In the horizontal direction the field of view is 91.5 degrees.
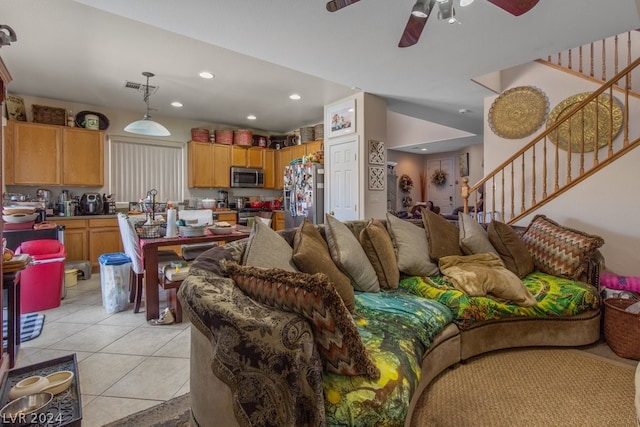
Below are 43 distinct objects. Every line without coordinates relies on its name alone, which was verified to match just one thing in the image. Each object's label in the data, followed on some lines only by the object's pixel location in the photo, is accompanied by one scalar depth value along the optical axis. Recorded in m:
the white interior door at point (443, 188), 8.96
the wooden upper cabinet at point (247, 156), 6.34
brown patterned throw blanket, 0.98
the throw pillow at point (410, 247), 2.45
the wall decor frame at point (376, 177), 4.45
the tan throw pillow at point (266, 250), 1.58
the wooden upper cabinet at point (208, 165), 5.92
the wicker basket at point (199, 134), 5.92
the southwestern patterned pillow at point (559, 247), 2.51
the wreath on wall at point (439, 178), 9.12
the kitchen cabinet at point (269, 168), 6.73
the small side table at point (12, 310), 2.00
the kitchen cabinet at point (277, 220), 6.43
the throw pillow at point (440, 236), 2.61
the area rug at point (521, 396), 1.56
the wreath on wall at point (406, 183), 9.16
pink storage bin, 2.98
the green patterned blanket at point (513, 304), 2.04
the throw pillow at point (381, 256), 2.23
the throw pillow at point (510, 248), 2.62
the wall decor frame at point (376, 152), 4.42
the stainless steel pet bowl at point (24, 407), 1.16
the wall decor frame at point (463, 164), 8.46
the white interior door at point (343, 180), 4.46
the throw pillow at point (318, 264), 1.67
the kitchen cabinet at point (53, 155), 4.41
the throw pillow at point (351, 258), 2.04
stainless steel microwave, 6.31
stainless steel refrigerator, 5.03
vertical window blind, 5.41
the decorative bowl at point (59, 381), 1.36
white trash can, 3.07
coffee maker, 4.84
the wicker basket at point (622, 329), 2.12
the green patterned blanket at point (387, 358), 1.05
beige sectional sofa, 0.99
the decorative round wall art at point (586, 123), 3.66
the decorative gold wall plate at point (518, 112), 4.21
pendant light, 3.65
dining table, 2.78
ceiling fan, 1.85
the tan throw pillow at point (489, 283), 2.15
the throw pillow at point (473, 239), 2.69
